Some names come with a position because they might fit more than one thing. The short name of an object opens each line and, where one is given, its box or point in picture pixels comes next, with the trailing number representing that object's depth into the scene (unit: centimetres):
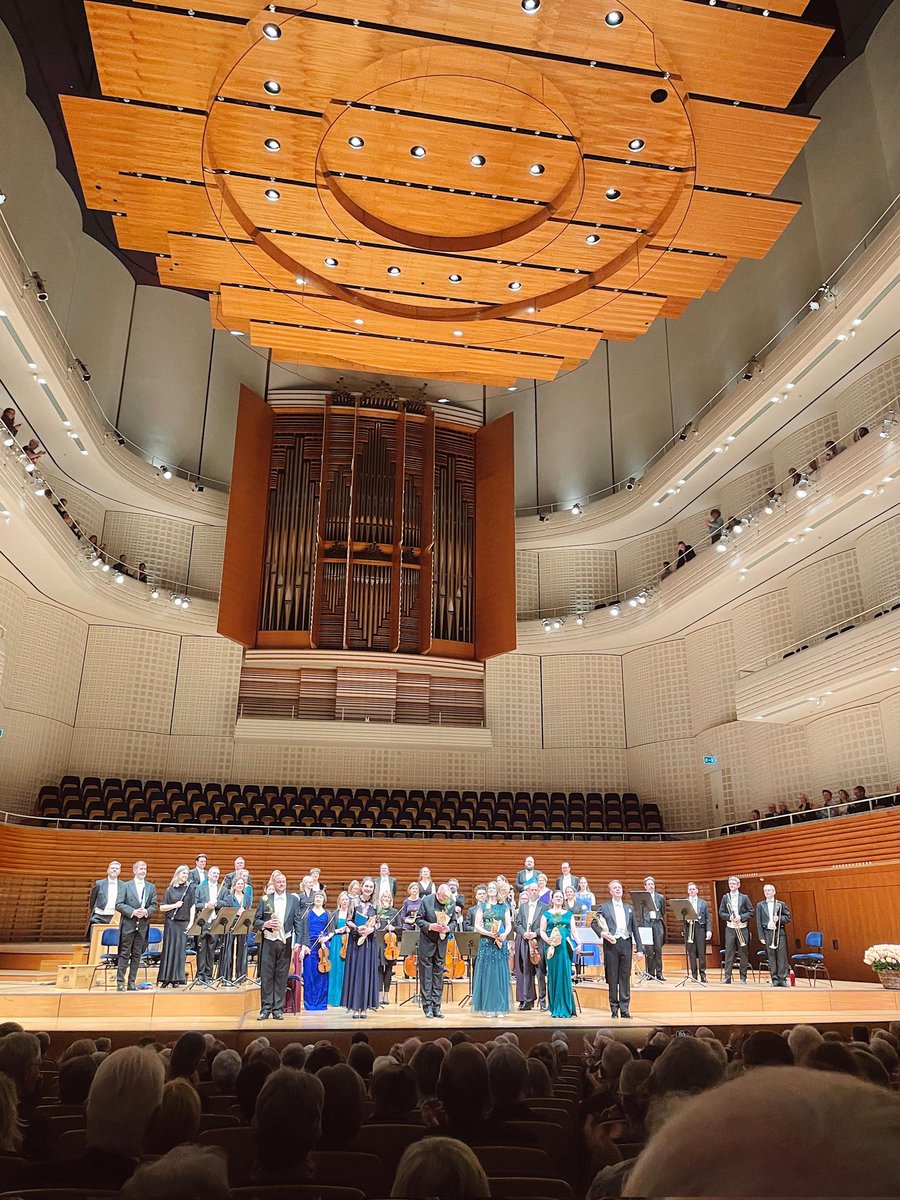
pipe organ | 1981
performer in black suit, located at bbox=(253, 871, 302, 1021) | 985
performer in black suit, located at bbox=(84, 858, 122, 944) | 1130
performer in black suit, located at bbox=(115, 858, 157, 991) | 1103
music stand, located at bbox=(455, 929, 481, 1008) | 999
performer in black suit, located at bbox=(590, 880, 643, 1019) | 1010
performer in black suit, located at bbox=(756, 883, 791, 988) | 1246
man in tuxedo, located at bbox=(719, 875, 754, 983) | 1285
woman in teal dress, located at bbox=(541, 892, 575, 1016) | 1039
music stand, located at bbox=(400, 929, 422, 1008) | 1020
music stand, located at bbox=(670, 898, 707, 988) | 1248
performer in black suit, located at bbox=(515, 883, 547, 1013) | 1120
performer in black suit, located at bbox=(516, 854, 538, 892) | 1329
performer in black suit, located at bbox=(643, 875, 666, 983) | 1284
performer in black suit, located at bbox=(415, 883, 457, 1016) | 1046
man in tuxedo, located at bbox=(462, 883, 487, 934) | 1061
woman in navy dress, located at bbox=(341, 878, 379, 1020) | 1065
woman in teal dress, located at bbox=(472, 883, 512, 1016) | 1054
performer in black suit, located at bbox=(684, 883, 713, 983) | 1281
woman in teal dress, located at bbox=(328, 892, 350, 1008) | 1102
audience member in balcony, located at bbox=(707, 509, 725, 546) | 1817
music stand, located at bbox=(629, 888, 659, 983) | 1261
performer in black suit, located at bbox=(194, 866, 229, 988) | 1152
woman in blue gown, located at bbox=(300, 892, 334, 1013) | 1132
